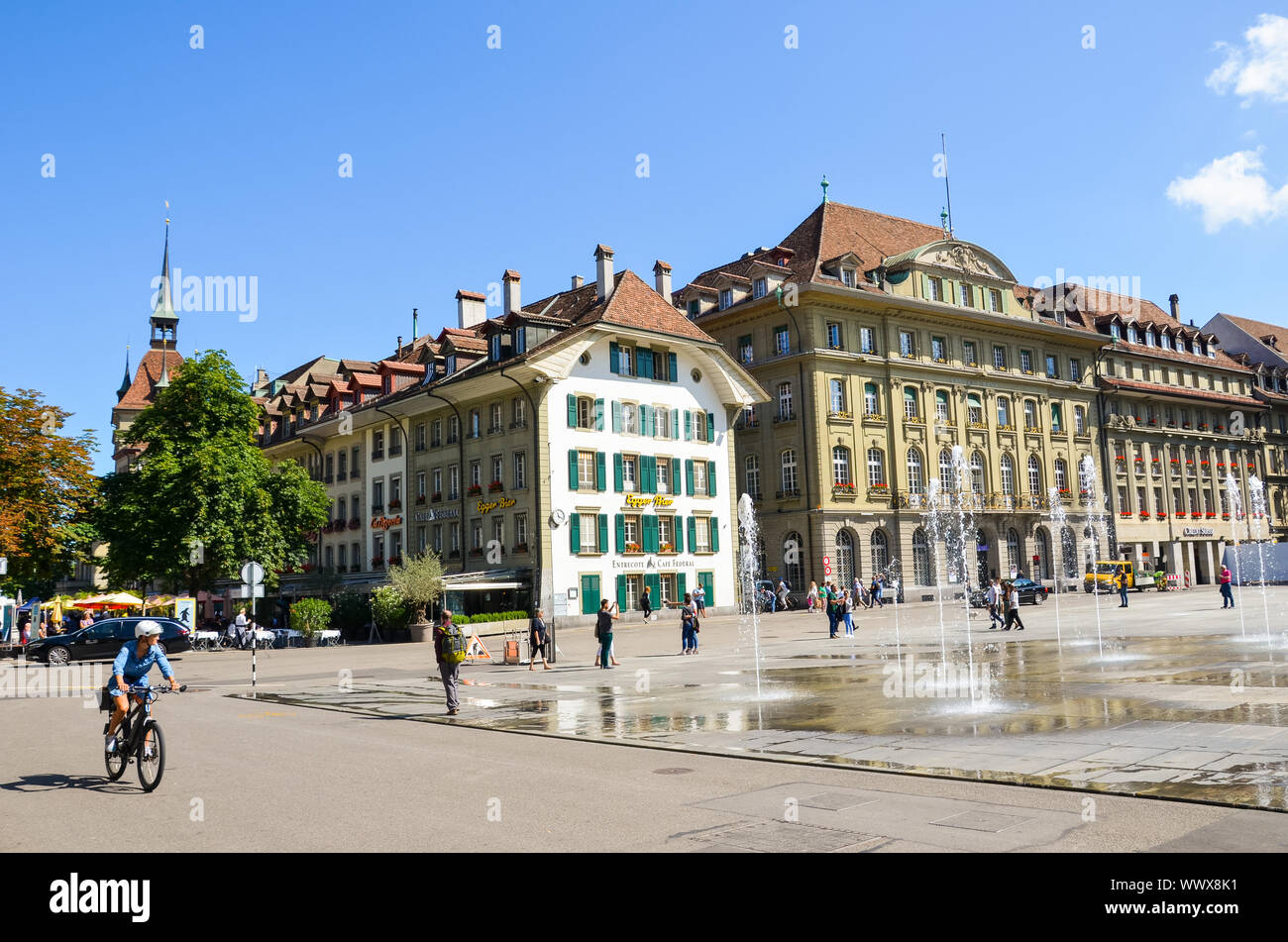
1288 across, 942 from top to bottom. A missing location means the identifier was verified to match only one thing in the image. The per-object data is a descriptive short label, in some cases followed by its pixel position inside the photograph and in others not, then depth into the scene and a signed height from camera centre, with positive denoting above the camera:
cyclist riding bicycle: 10.63 -0.68
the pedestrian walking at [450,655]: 17.59 -1.11
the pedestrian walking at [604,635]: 25.88 -1.27
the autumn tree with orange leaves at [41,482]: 38.38 +4.51
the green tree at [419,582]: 41.66 +0.30
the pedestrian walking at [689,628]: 28.78 -1.32
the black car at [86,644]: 33.25 -1.34
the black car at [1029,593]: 47.44 -1.15
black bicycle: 10.33 -1.47
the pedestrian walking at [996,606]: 34.09 -1.20
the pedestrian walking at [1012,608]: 31.88 -1.19
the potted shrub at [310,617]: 42.97 -1.01
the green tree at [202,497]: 44.72 +4.39
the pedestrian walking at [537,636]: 27.27 -1.32
